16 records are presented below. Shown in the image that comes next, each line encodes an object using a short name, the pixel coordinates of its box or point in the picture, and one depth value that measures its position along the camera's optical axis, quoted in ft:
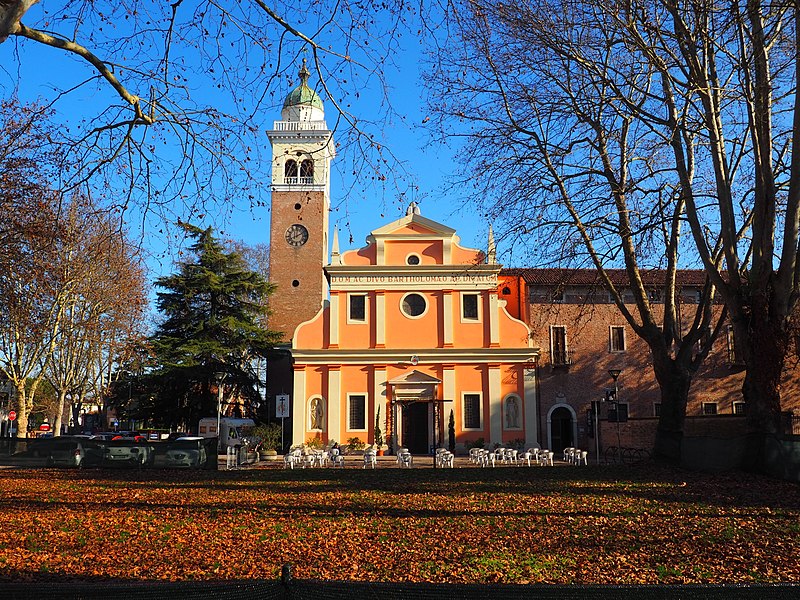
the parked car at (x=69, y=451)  74.64
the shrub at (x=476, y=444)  113.39
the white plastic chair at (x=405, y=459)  79.36
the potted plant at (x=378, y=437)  113.60
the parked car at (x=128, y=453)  72.33
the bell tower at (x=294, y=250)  151.02
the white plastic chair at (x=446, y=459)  80.74
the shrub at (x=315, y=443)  113.98
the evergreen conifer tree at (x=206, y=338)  133.90
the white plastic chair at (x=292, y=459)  81.10
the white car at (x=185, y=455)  72.54
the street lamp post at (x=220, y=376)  136.24
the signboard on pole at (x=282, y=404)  94.50
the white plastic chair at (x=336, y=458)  81.80
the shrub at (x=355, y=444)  114.01
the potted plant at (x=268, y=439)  105.50
